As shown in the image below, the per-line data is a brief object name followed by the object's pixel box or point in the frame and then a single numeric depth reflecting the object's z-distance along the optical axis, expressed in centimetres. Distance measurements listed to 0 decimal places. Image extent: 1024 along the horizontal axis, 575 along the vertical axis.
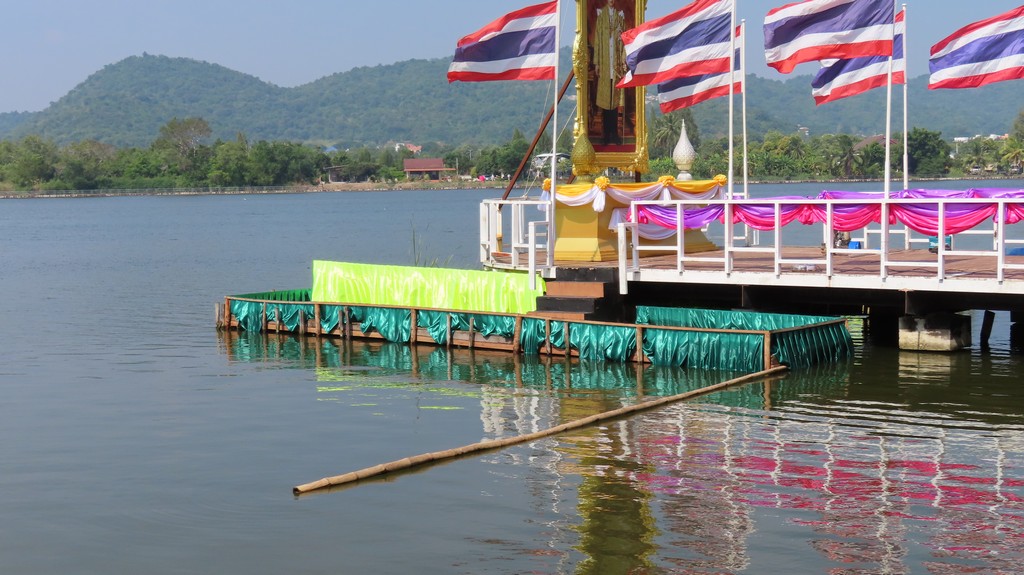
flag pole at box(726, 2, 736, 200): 2483
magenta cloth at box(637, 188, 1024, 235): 2178
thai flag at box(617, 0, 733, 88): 2484
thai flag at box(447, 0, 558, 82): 2494
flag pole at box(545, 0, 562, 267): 2494
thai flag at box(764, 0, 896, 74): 2320
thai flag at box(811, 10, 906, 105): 2650
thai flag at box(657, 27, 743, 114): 2636
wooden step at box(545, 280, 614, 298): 2512
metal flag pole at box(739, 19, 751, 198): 2703
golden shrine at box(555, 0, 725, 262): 2689
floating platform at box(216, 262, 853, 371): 2291
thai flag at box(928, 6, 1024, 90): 2252
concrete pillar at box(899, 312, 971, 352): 2397
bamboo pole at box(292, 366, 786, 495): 1548
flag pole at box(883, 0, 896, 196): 2369
